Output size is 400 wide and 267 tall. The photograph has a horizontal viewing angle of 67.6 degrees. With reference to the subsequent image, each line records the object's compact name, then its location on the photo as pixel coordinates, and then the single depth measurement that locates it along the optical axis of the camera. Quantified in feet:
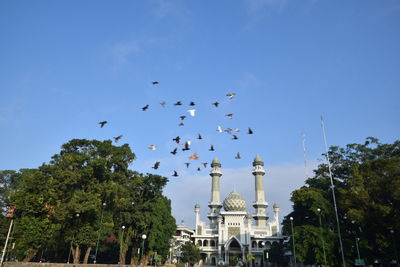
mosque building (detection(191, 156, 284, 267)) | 240.12
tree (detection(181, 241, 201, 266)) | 205.67
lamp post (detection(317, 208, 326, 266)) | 106.10
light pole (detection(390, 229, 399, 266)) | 94.59
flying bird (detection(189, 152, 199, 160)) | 78.02
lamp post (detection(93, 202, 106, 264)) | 110.41
